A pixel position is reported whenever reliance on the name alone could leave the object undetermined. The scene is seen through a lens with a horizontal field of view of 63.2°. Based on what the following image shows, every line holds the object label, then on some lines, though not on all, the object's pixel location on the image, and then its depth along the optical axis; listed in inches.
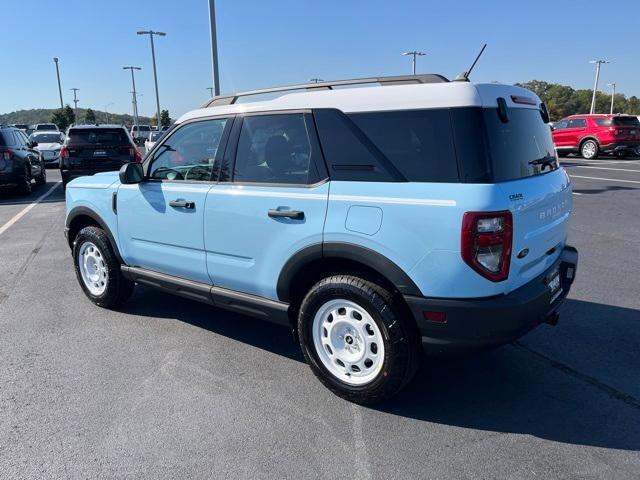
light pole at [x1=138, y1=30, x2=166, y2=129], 1567.4
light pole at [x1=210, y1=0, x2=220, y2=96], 625.8
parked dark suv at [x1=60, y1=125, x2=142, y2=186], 499.8
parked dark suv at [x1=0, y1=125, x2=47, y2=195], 477.4
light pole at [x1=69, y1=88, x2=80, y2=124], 2951.8
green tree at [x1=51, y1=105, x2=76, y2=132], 2711.6
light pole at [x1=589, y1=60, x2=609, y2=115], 2143.8
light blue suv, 108.4
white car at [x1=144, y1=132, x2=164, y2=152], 1208.6
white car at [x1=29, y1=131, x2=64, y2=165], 830.5
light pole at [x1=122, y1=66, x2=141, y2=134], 2314.2
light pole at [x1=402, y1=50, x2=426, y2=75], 2001.7
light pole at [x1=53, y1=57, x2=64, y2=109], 2662.4
